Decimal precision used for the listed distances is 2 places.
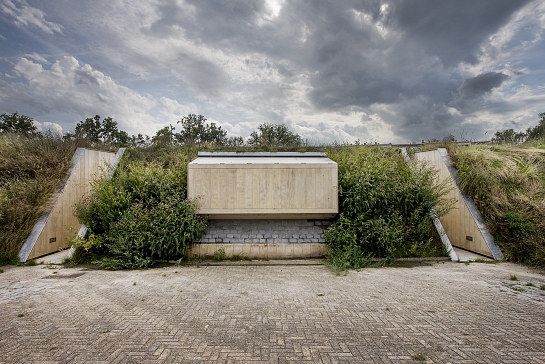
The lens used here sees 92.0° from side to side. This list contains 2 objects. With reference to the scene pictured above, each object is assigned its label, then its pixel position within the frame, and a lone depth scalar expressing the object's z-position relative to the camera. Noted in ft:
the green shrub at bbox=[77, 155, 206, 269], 21.74
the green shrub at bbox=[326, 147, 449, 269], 22.41
